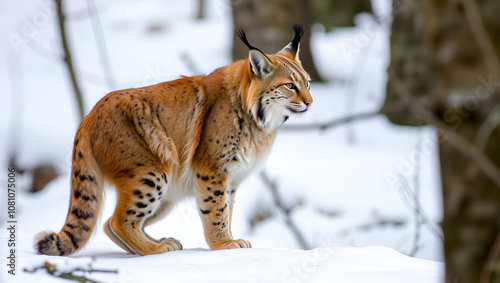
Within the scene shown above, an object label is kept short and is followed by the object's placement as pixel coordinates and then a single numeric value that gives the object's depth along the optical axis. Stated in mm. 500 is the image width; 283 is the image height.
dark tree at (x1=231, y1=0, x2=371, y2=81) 24562
